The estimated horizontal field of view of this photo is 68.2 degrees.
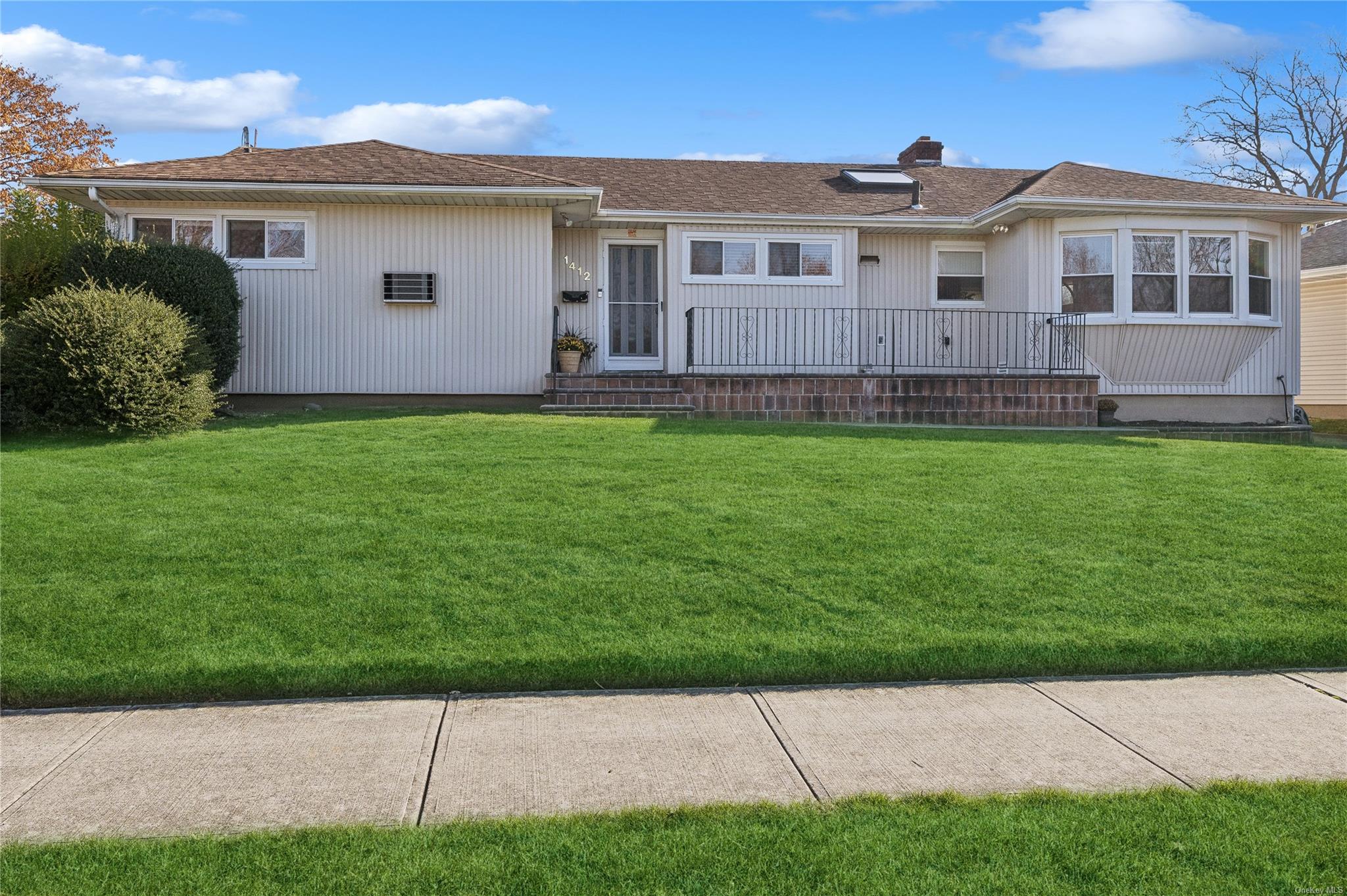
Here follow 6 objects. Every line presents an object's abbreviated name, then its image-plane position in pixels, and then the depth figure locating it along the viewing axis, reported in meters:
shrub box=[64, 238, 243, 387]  11.89
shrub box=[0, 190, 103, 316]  13.30
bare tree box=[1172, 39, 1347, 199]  31.38
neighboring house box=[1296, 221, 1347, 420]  21.77
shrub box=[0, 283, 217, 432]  10.09
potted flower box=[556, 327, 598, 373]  14.74
